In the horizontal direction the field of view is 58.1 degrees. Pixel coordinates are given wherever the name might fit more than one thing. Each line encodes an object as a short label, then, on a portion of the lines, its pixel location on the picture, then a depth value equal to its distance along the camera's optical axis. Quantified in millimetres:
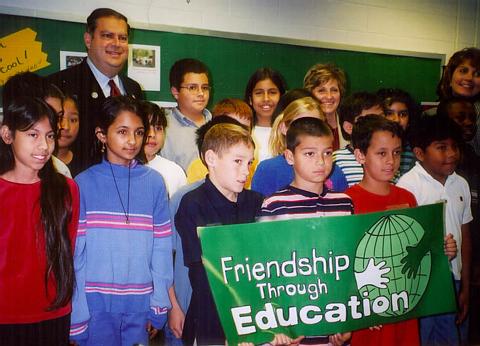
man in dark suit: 1371
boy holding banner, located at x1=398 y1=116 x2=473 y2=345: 1762
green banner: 1434
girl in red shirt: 1224
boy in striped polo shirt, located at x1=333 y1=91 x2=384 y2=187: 1674
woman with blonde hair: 1782
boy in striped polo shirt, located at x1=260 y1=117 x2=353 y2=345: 1465
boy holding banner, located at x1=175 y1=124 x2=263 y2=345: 1434
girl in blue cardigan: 1335
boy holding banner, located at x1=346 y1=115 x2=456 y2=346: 1608
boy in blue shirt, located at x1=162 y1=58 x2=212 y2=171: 1531
